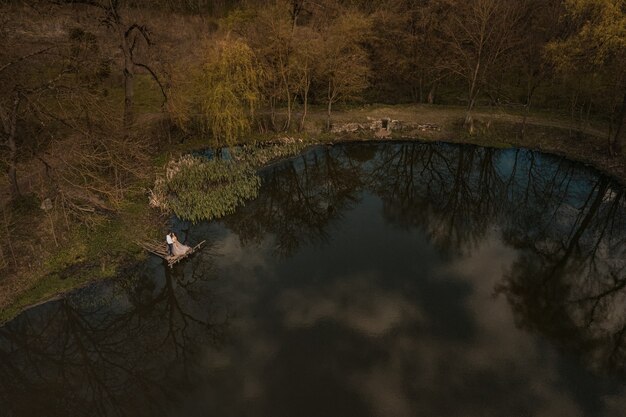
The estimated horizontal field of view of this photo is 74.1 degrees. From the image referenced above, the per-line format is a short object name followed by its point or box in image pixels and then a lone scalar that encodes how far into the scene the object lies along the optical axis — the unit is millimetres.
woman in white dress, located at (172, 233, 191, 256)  21427
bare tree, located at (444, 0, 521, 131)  33656
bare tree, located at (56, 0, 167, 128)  25016
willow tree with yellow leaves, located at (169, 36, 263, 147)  30844
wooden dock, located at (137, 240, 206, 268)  21469
